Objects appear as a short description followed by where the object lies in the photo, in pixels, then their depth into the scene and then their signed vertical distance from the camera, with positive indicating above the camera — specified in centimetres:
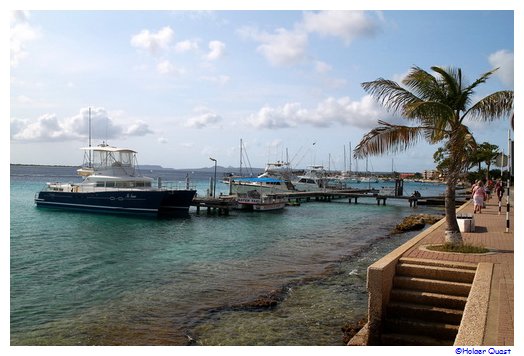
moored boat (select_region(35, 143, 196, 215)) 3734 -163
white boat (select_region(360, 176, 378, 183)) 15875 -173
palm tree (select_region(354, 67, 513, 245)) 1156 +154
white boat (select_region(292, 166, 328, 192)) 6669 -140
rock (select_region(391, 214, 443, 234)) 2891 -322
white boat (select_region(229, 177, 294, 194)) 5653 -150
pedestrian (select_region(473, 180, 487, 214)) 2263 -120
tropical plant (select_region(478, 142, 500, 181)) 4542 +221
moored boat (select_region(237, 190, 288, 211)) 4216 -266
